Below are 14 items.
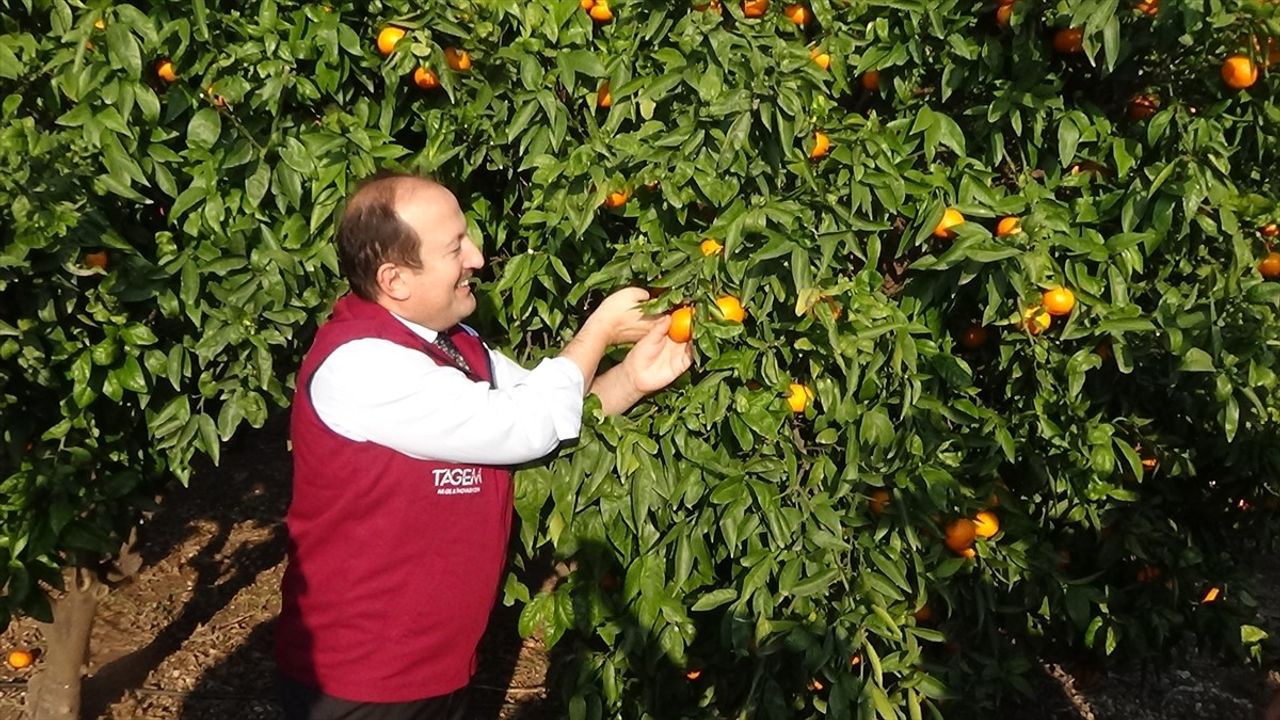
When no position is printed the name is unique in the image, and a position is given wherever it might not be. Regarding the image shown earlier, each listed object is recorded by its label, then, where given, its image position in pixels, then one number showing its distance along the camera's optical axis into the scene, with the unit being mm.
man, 2098
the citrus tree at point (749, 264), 2146
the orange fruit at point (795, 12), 2336
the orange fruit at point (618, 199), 2207
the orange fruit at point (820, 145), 2221
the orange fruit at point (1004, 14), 2221
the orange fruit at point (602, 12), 2312
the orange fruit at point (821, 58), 2305
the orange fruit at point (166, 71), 2252
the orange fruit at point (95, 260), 2268
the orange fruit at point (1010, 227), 2166
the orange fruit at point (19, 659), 3705
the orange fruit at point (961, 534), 2307
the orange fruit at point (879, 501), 2301
